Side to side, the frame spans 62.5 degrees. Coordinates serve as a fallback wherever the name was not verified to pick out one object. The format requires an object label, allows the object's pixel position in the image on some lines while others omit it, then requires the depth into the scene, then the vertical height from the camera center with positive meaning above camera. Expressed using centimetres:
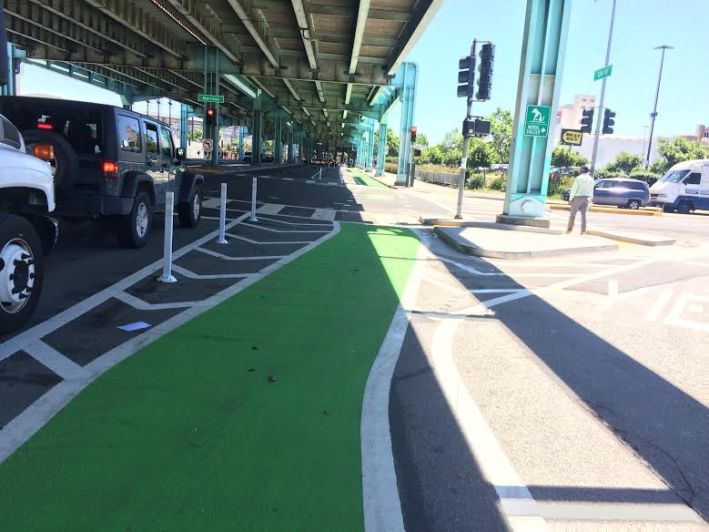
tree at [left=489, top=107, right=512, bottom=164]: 6825 +387
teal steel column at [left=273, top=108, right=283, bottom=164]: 6775 +209
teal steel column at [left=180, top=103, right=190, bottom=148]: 7838 +389
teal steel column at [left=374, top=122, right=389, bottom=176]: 6094 +109
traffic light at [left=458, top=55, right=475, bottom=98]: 1612 +243
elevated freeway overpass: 2423 +554
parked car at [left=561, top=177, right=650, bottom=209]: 3062 -95
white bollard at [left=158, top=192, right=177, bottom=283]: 732 -128
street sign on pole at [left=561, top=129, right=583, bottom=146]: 3069 +175
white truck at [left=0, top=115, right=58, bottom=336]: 474 -76
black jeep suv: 775 -17
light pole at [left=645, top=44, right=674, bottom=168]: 5112 +739
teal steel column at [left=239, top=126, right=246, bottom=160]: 9396 +81
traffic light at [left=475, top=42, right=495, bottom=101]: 1562 +253
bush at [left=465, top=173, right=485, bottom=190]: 4878 -141
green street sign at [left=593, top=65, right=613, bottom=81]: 2656 +454
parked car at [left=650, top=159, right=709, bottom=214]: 3094 -54
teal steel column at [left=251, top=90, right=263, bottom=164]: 5369 +193
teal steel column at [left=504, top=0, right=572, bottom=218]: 1536 +209
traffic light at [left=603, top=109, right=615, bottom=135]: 2980 +268
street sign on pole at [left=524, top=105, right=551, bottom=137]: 1554 +126
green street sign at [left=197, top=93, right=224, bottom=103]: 3203 +269
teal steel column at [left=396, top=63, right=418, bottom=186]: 4100 +388
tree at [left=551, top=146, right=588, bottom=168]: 6744 +139
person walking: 1513 -60
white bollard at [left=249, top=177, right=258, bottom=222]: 1430 -150
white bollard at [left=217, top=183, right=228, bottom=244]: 1056 -131
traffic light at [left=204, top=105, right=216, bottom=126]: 3400 +185
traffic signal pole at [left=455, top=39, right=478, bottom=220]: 1612 +143
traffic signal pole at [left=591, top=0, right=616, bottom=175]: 2978 +446
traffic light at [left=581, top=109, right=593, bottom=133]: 2672 +235
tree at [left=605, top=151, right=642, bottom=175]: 7206 +140
